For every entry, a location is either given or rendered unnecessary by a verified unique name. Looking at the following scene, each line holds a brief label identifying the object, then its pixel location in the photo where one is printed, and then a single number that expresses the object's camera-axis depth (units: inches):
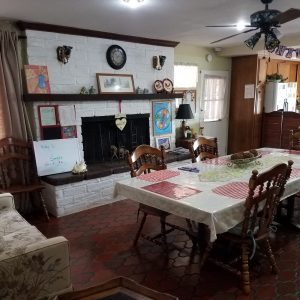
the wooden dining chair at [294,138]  143.7
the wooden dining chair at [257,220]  72.3
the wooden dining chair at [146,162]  102.4
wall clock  160.2
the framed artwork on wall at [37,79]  133.6
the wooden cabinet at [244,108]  223.5
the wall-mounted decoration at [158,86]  184.1
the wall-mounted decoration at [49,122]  139.8
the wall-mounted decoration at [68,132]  147.3
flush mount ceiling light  104.3
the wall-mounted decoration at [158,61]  181.2
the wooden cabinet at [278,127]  213.8
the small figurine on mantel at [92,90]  154.0
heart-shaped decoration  166.0
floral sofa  55.1
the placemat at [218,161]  112.2
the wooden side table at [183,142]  197.9
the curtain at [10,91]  127.2
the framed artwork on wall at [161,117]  185.8
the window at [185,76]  202.7
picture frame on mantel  158.7
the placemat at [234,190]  76.6
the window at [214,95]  222.5
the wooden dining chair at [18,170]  129.1
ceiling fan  96.1
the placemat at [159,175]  94.3
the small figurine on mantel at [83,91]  150.9
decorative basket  105.6
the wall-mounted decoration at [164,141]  189.6
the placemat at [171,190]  77.9
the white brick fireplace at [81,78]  136.2
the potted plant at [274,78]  223.8
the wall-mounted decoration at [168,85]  188.2
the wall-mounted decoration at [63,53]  141.6
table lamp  190.7
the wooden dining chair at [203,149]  123.8
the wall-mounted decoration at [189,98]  203.9
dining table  69.1
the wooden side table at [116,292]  45.7
